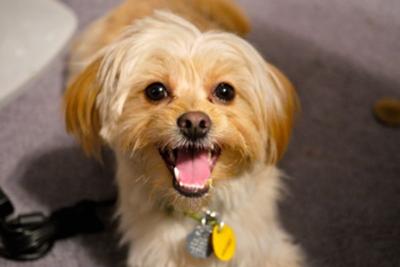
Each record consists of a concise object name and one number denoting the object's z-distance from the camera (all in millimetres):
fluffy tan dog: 970
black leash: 1291
